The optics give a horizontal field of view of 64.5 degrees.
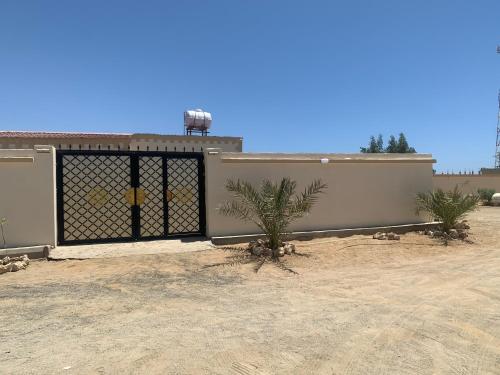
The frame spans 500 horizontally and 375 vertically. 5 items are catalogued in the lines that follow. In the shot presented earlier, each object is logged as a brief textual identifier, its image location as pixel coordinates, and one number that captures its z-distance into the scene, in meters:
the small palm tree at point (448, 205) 10.63
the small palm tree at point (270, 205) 8.47
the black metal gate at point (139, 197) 9.21
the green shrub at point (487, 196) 24.32
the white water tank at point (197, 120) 19.08
